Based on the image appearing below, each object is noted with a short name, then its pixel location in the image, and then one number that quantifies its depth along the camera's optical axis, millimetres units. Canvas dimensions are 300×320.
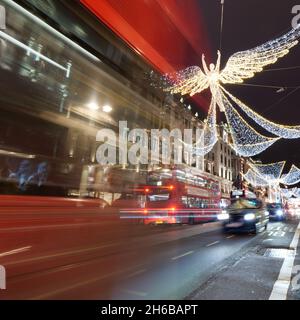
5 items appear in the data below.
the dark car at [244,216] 15664
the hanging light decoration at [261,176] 50494
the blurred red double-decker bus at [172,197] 19094
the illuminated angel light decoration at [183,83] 11894
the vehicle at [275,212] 28812
